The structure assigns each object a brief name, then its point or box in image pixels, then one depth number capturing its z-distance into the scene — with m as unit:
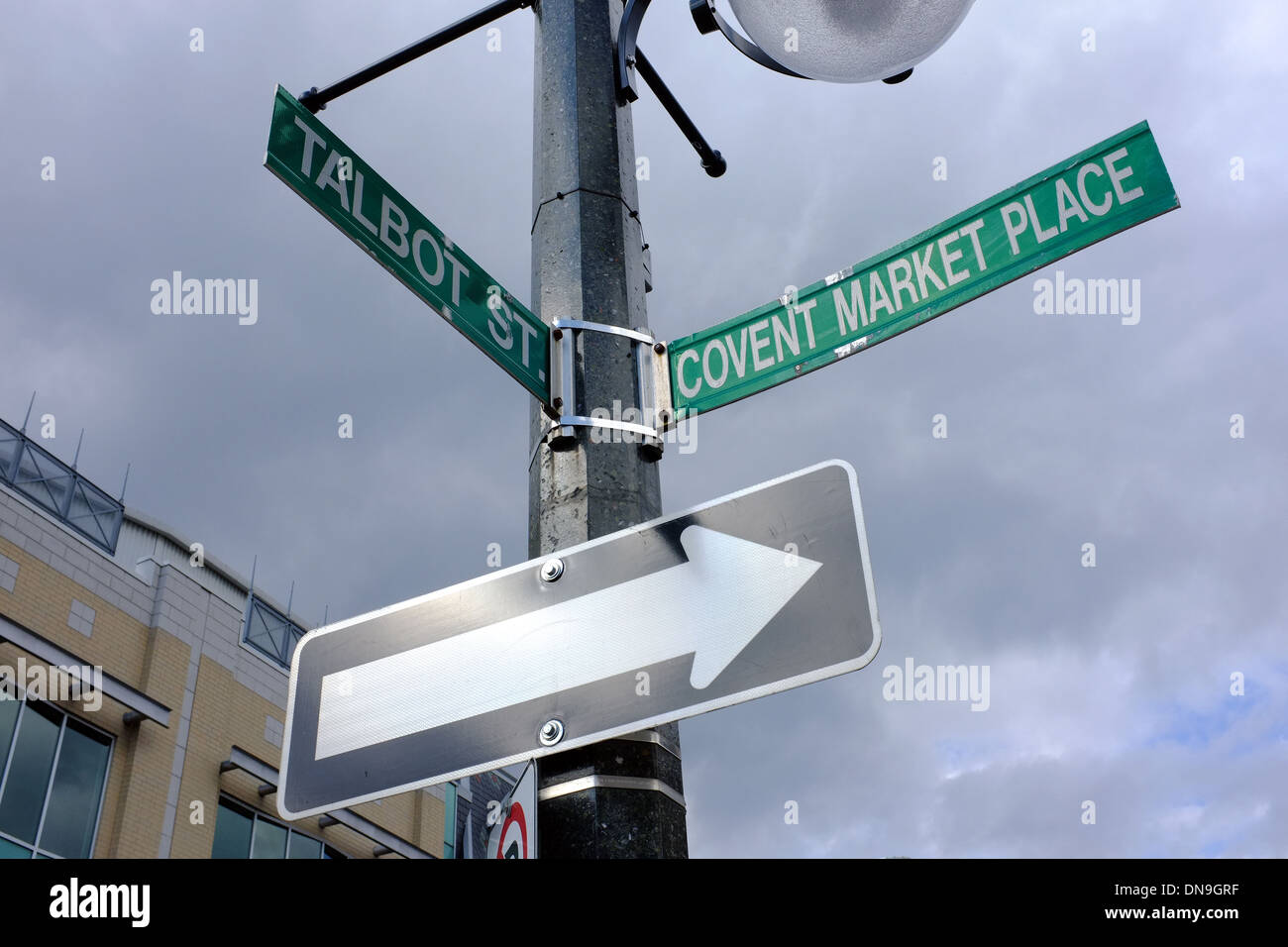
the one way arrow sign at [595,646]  1.83
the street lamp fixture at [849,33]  2.53
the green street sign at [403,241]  2.37
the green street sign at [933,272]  2.47
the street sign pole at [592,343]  1.93
